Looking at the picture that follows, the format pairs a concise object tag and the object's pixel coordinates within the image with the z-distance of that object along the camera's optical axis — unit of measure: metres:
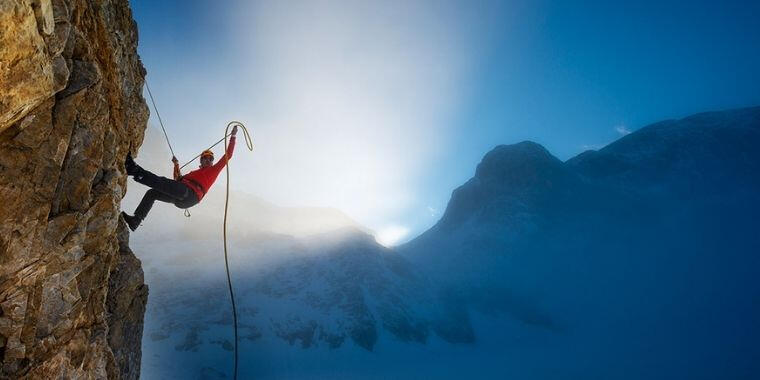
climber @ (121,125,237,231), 7.72
